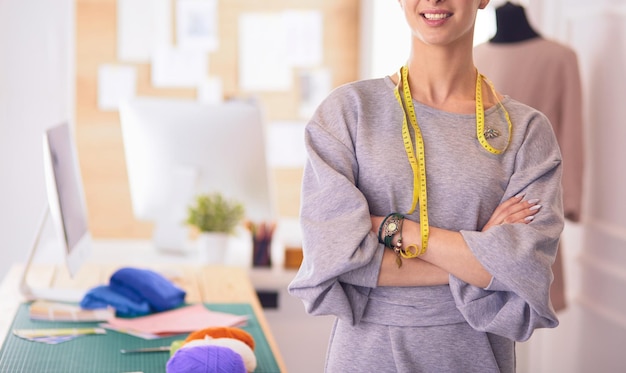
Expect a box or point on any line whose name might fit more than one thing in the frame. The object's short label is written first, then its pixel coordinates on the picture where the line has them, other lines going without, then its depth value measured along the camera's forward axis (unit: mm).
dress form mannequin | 3146
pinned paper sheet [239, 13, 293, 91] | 5355
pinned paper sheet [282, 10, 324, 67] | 5430
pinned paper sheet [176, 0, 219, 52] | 5246
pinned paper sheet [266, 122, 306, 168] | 5434
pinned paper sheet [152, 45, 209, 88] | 5219
